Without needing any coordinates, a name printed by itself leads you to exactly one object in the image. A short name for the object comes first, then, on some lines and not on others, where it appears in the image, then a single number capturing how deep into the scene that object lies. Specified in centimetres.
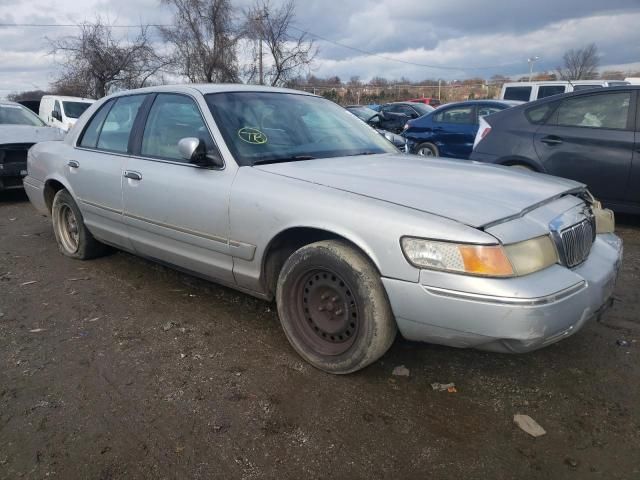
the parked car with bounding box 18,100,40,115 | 1825
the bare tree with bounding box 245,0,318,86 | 2448
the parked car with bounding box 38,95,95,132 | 1316
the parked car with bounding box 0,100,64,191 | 769
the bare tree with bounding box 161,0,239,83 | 2408
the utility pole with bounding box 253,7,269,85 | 2451
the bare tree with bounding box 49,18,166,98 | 2270
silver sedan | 221
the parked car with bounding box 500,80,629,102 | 1170
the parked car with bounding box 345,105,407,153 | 491
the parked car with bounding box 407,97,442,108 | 2551
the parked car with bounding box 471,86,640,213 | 518
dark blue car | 923
